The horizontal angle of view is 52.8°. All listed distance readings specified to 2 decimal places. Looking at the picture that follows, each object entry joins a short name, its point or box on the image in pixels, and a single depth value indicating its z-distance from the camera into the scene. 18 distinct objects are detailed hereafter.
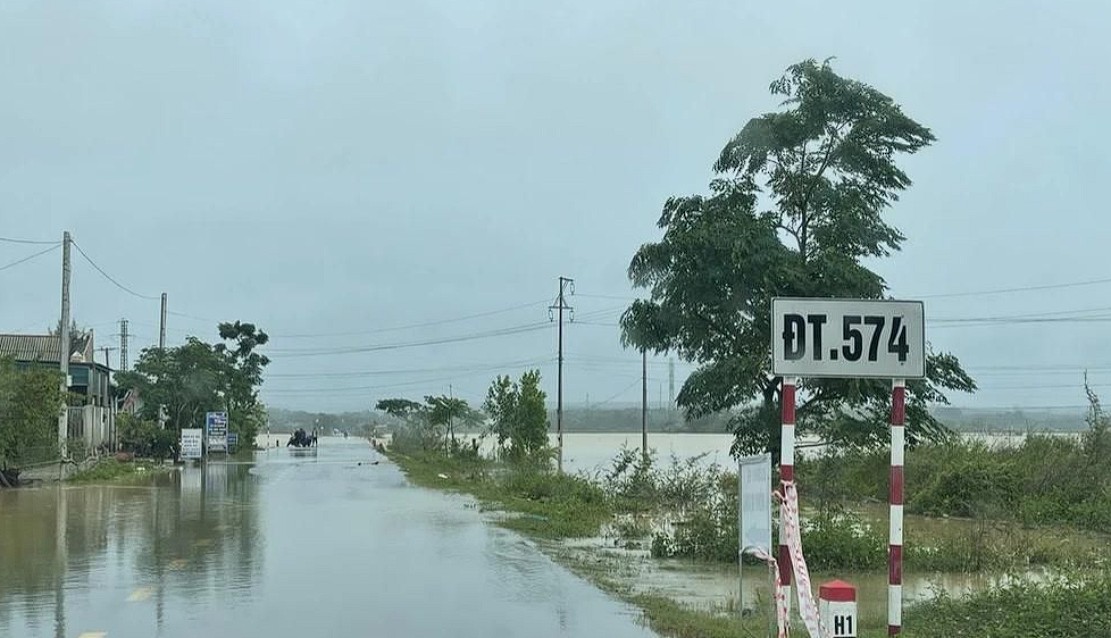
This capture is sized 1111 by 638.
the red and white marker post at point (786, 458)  8.24
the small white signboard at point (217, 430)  58.38
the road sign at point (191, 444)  50.44
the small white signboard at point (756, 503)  8.94
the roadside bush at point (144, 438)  53.34
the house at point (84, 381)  44.72
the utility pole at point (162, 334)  59.72
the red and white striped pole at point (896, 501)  8.20
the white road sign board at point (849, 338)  8.14
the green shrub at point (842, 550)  15.16
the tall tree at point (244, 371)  71.43
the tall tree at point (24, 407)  31.25
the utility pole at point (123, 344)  88.07
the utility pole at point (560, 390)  49.32
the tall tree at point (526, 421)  43.88
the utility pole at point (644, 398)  55.01
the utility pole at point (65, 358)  35.76
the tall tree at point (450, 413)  64.06
